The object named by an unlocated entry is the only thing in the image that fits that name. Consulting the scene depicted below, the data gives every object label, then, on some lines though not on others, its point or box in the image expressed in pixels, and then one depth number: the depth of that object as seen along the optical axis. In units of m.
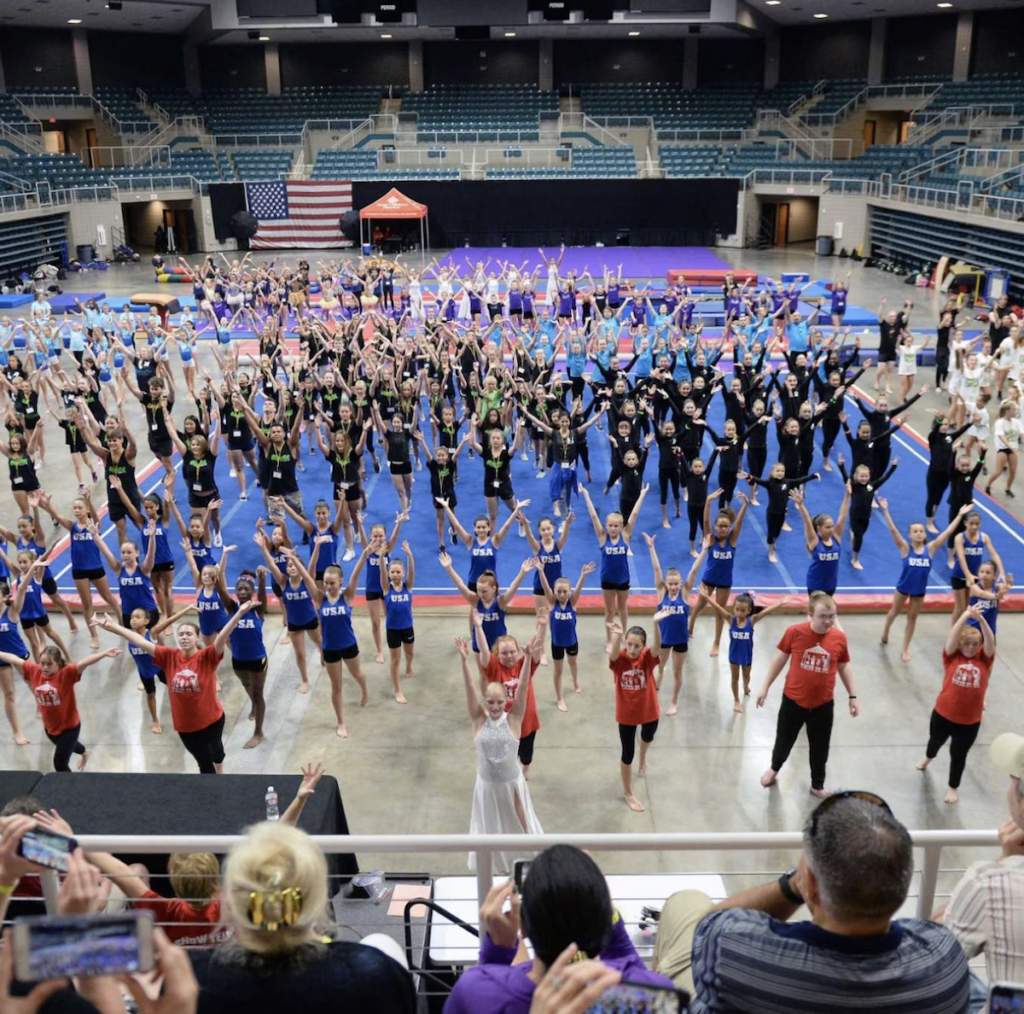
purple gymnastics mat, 36.50
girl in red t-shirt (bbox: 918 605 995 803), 7.78
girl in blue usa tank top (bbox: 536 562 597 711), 9.44
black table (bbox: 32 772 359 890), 5.95
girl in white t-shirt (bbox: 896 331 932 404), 18.56
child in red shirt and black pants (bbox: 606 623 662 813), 7.90
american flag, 42.69
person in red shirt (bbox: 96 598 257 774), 7.85
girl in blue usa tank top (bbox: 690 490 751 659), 10.30
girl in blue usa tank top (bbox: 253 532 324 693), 9.60
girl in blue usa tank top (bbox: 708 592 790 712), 9.06
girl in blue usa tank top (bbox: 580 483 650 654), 10.55
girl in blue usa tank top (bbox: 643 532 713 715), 9.02
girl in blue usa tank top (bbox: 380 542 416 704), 9.88
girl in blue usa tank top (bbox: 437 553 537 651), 9.10
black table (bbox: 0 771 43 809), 6.21
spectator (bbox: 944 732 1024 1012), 2.83
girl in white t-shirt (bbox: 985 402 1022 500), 14.08
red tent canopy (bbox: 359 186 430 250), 35.22
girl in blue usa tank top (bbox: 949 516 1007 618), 10.34
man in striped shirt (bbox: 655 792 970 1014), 2.38
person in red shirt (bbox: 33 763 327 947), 4.10
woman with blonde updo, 2.43
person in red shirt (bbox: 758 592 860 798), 7.86
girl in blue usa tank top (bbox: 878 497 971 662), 10.19
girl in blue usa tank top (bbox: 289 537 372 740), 9.15
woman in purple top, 2.56
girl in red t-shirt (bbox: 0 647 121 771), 7.91
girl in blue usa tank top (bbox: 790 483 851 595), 10.38
